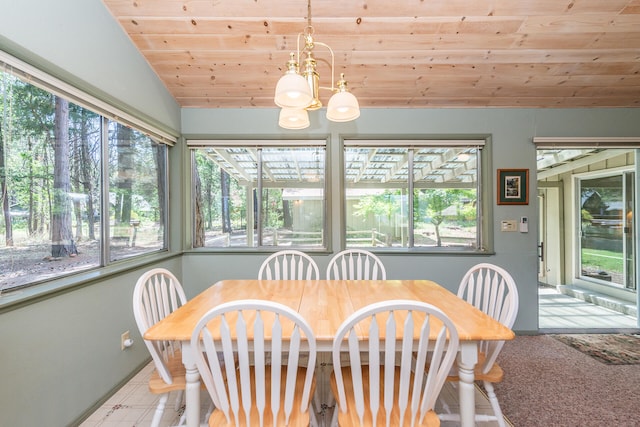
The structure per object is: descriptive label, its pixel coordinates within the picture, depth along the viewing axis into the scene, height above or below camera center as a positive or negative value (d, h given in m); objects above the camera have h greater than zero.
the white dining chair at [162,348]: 1.36 -0.70
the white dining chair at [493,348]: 1.46 -0.73
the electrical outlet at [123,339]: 2.07 -0.92
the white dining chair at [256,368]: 1.01 -0.58
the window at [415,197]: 3.11 +0.17
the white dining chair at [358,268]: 2.27 -0.45
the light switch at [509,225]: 2.97 -0.14
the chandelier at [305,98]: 1.27 +0.58
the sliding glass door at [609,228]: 3.34 -0.21
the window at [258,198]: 3.14 +0.17
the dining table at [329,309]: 1.19 -0.52
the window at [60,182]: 1.42 +0.21
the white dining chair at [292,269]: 2.26 -0.45
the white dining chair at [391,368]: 1.01 -0.58
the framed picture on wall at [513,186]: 2.95 +0.26
